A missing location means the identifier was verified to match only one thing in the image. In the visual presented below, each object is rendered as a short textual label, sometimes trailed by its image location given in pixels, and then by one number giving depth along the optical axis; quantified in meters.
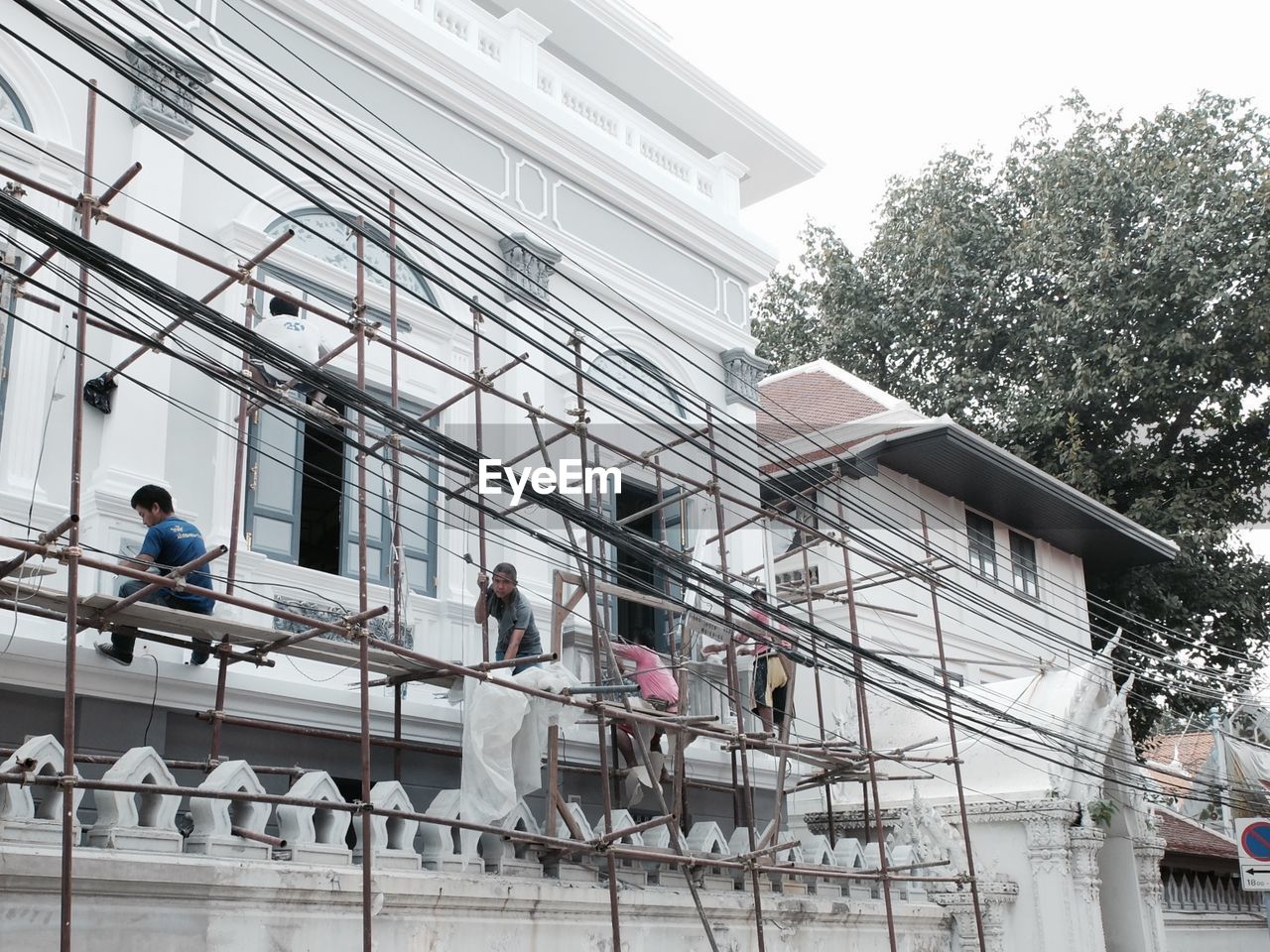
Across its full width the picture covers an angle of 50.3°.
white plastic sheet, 8.45
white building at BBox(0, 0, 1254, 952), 7.39
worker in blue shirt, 7.70
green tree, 22.64
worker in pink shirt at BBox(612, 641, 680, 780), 10.55
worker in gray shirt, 9.16
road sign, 11.95
